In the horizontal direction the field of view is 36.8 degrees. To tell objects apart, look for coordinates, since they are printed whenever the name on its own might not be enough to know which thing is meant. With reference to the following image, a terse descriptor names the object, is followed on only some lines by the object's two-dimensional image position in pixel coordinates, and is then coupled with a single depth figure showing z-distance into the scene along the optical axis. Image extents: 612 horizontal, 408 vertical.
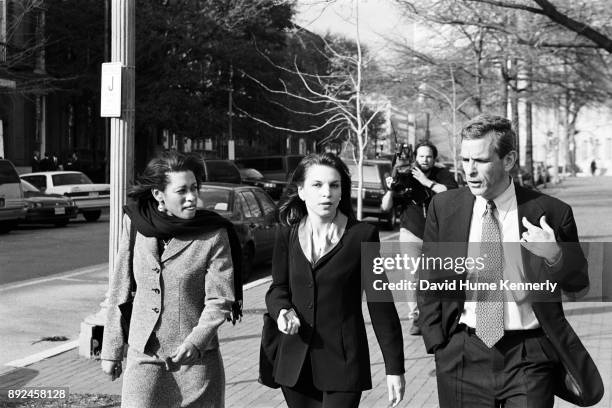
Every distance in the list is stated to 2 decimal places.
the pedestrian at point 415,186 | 8.49
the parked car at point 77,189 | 26.22
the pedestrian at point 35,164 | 37.16
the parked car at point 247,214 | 14.25
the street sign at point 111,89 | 7.73
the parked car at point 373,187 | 24.84
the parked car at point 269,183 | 34.34
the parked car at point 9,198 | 21.34
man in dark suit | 3.52
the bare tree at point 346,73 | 16.53
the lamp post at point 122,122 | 7.75
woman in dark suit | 3.92
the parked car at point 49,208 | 23.25
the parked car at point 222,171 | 31.94
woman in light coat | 3.99
